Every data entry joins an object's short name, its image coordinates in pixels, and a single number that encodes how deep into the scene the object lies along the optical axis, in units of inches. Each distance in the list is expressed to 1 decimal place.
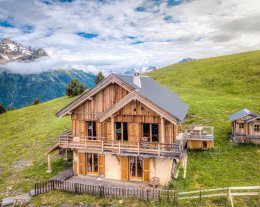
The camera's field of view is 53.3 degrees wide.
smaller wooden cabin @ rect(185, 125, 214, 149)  1277.1
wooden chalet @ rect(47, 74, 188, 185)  984.3
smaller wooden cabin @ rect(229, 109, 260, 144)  1264.8
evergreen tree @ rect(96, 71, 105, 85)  3132.4
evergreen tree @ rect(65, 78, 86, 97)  3163.1
